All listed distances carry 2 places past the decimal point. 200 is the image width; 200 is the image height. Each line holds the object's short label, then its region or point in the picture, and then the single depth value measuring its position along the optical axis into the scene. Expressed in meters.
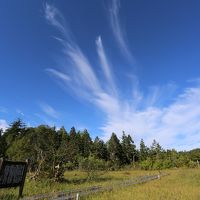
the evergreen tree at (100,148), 62.97
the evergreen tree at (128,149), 68.94
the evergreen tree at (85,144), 60.85
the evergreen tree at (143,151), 68.00
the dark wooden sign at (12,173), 8.26
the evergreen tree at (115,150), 63.24
